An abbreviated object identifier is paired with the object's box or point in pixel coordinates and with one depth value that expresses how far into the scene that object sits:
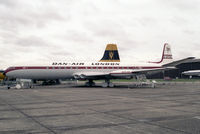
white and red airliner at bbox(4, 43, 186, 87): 31.75
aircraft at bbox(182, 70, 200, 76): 73.12
